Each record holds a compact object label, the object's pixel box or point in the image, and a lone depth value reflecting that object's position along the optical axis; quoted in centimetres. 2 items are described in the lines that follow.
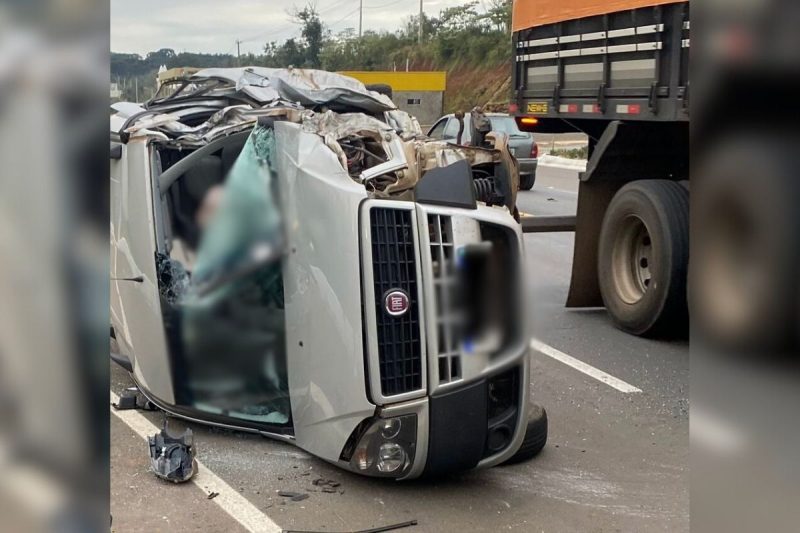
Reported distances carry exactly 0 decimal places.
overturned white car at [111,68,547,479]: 317
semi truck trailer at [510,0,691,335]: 571
